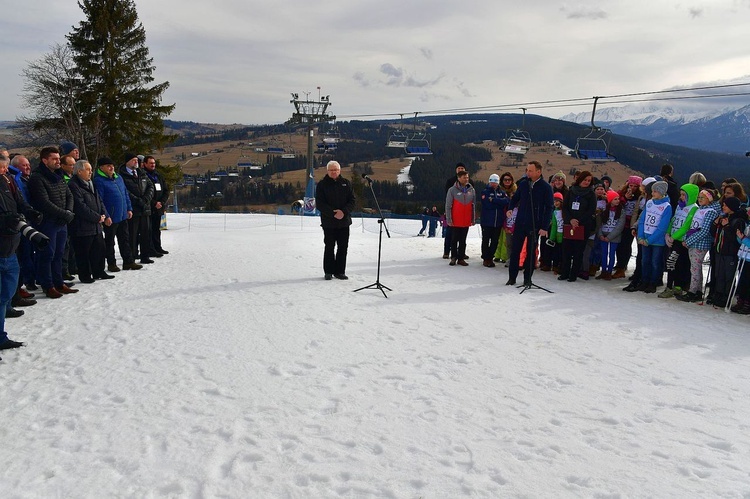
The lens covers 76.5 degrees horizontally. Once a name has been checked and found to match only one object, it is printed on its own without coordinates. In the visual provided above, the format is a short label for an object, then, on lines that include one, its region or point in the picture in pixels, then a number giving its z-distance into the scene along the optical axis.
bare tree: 26.03
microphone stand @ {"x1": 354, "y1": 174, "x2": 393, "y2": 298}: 6.95
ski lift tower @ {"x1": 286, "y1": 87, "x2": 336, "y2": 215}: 32.62
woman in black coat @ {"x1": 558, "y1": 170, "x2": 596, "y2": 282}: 7.98
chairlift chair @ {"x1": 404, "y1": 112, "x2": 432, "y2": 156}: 26.62
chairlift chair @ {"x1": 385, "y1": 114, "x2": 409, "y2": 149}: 27.40
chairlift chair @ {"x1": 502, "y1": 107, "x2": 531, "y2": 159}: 24.38
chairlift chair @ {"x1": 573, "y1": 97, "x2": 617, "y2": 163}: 21.87
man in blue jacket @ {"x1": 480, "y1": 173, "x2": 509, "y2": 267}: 9.26
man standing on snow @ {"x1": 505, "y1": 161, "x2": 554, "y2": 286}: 7.48
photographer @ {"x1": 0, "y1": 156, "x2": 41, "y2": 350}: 4.35
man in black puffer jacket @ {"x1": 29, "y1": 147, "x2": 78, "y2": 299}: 6.07
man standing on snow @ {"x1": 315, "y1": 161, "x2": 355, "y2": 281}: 7.38
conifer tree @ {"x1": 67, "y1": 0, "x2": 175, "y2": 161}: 26.67
